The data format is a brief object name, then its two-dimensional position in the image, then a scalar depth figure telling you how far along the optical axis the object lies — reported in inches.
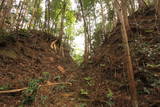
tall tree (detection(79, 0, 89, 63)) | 378.4
